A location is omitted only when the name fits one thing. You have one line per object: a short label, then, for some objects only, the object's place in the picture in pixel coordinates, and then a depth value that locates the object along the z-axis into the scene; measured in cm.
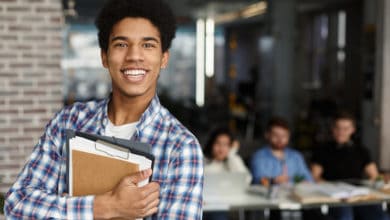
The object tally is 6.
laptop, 429
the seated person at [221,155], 488
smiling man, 120
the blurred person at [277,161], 495
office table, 407
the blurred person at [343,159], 495
